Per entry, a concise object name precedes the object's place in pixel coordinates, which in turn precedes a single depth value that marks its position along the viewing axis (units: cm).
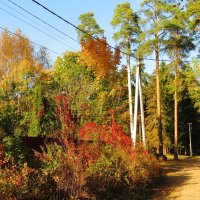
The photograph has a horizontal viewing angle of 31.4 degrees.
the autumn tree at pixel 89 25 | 3278
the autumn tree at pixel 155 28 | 2602
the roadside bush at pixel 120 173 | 1028
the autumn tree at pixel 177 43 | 2612
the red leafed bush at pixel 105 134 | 1292
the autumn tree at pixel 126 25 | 2622
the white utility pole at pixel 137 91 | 1715
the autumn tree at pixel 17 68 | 2485
